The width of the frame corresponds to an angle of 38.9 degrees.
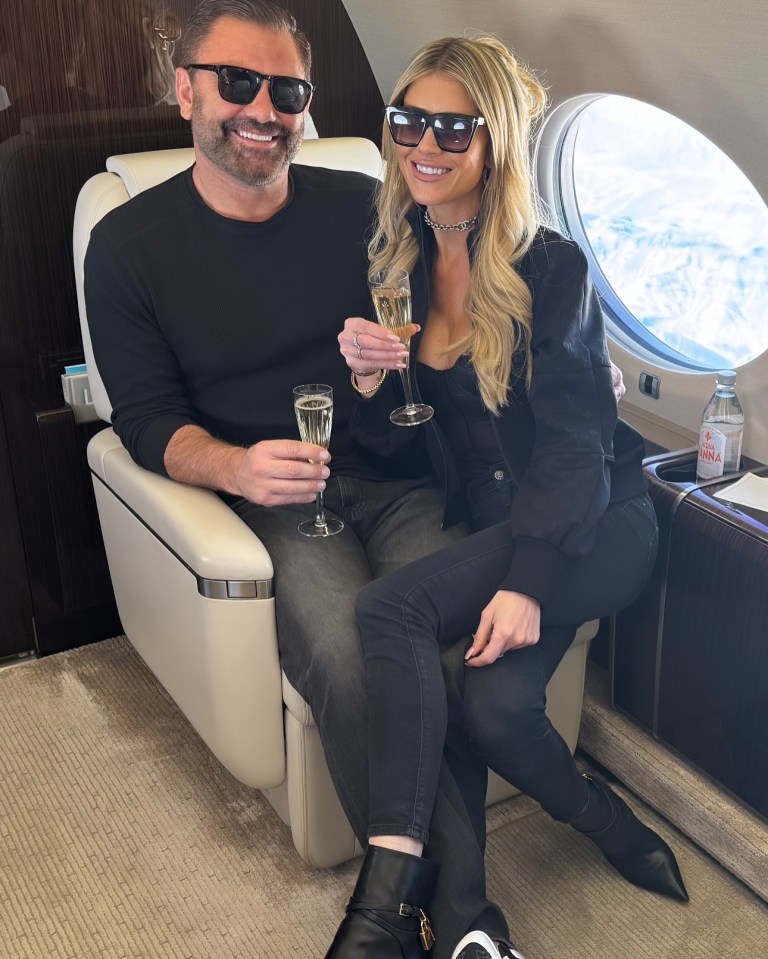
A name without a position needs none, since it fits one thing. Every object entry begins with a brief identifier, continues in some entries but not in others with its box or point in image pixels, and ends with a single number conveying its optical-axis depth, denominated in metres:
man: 2.24
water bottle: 2.29
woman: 1.86
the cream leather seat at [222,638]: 2.00
